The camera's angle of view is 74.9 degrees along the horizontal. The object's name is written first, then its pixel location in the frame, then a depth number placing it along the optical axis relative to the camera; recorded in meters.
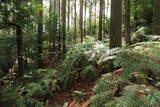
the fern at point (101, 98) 1.36
